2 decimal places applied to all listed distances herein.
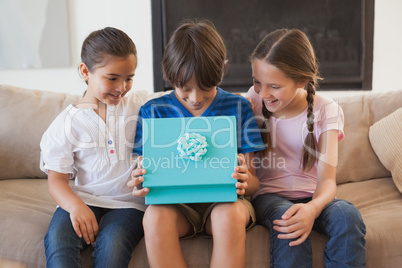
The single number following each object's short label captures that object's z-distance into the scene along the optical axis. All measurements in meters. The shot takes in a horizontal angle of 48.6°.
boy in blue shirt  1.11
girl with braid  1.14
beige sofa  1.19
